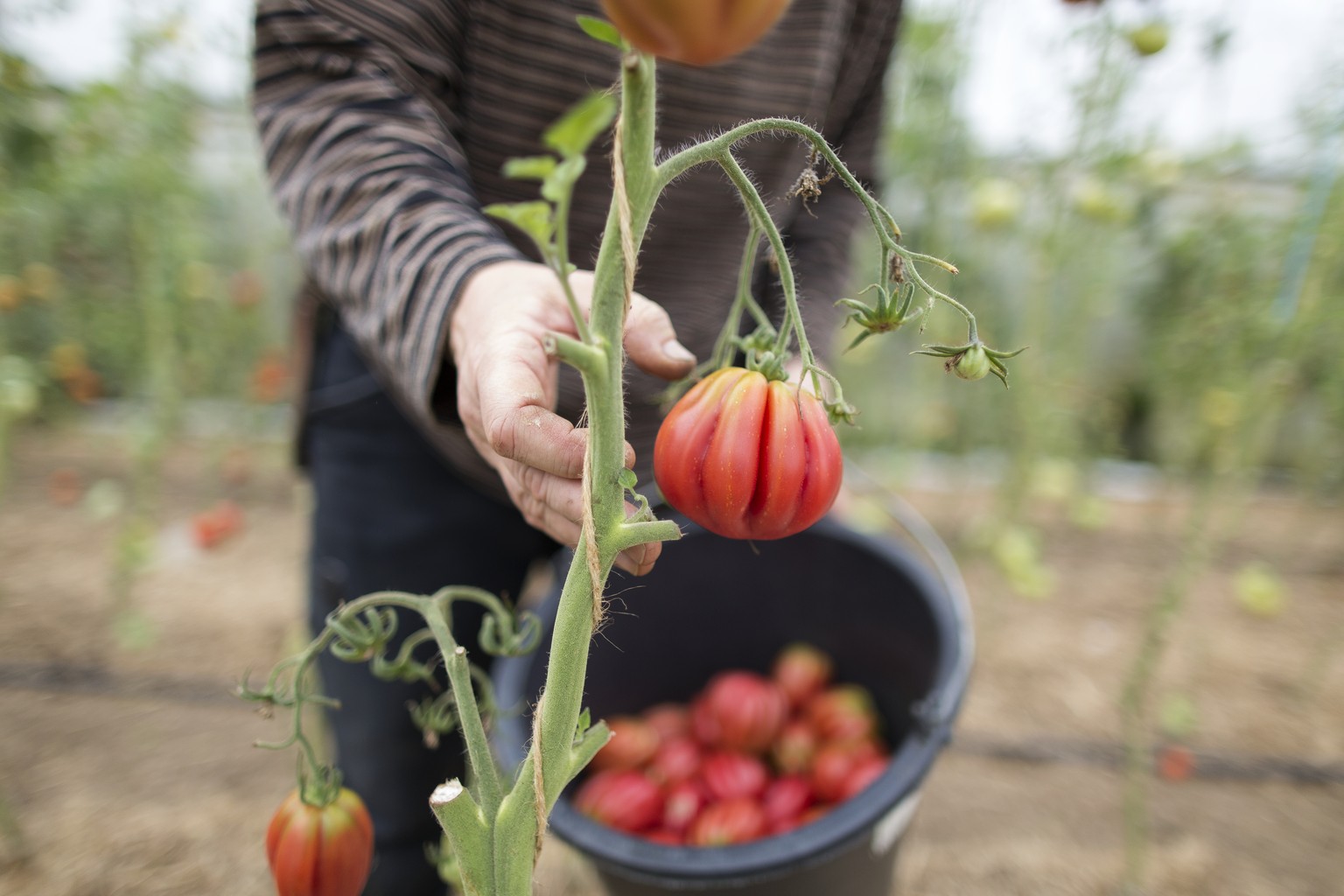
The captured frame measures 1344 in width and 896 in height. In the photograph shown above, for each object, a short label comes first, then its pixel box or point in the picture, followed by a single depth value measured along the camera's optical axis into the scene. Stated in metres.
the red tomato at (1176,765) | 1.33
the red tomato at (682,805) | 0.92
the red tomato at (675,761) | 0.98
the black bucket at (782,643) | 0.65
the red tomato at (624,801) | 0.89
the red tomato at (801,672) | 1.08
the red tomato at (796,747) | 1.03
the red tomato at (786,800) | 0.93
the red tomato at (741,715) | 1.02
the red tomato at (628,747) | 0.99
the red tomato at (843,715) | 1.02
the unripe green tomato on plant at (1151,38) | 1.09
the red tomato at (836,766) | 0.95
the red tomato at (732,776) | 0.97
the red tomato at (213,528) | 1.97
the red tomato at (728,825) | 0.87
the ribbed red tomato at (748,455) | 0.34
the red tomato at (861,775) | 0.92
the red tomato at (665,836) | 0.89
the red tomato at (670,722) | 1.06
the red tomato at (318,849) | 0.43
